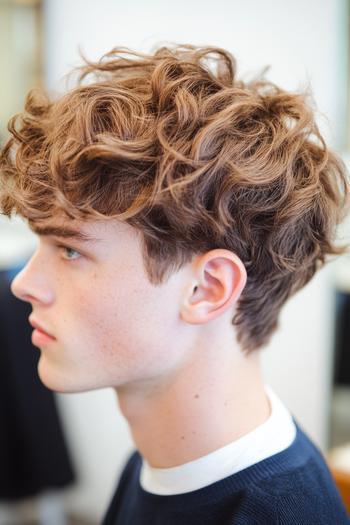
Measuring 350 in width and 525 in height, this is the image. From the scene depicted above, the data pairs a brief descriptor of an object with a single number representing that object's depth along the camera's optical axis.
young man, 0.83
